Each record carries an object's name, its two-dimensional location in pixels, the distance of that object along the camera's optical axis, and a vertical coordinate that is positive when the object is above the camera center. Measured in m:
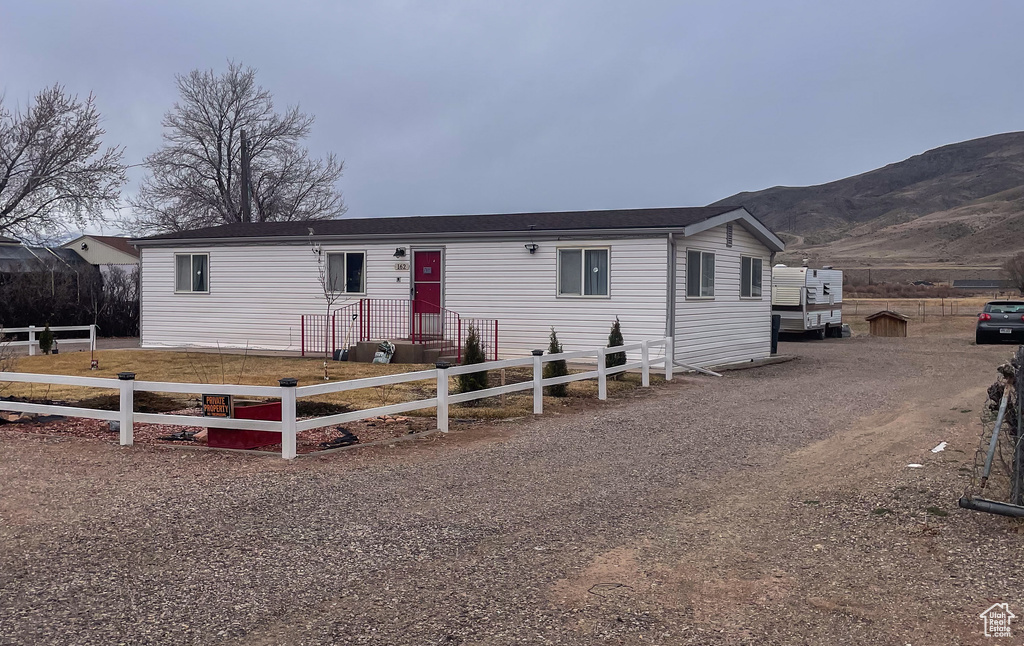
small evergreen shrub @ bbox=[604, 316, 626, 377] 15.82 -0.63
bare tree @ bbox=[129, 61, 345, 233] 40.91 +6.00
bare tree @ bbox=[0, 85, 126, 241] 29.19 +4.41
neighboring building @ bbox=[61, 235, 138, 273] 42.19 +2.50
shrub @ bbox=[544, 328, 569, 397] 13.68 -0.99
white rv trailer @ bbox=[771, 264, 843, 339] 28.89 +0.37
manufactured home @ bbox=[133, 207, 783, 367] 17.81 +0.55
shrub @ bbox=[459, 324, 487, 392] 12.54 -0.92
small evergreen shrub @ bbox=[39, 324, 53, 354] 21.12 -0.82
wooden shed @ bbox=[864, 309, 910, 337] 31.61 -0.47
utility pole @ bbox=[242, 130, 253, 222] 38.50 +4.64
